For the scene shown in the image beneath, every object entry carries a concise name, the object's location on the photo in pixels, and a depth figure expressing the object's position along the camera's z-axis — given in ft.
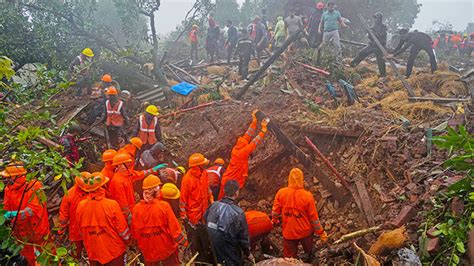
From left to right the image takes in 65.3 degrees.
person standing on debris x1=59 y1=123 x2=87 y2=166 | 24.57
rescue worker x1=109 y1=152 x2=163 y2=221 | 17.63
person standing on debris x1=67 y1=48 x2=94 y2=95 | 35.68
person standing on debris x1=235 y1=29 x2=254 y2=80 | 41.47
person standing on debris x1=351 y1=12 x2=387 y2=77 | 34.88
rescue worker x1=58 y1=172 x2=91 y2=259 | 16.43
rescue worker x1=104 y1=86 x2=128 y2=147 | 27.74
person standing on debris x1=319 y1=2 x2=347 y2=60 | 36.88
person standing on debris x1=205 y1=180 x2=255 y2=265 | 15.37
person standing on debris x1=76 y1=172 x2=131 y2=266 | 14.56
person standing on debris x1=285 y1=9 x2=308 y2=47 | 43.57
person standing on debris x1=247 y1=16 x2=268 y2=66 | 46.80
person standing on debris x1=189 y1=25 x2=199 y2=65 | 56.08
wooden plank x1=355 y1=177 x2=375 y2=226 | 18.72
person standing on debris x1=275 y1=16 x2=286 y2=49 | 46.37
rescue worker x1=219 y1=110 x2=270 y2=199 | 20.70
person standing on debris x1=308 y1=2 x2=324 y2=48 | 40.14
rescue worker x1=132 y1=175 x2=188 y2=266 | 15.15
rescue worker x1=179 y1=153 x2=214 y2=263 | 17.94
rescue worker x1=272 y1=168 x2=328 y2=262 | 16.66
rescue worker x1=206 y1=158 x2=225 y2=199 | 20.34
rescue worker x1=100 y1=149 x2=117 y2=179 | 18.85
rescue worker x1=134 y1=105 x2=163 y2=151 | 24.45
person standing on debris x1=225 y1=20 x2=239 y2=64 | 51.13
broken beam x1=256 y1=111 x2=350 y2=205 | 21.70
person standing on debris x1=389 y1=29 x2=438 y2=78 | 33.17
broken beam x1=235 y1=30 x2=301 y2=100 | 32.35
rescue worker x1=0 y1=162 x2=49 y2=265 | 14.88
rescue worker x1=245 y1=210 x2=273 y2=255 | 18.01
